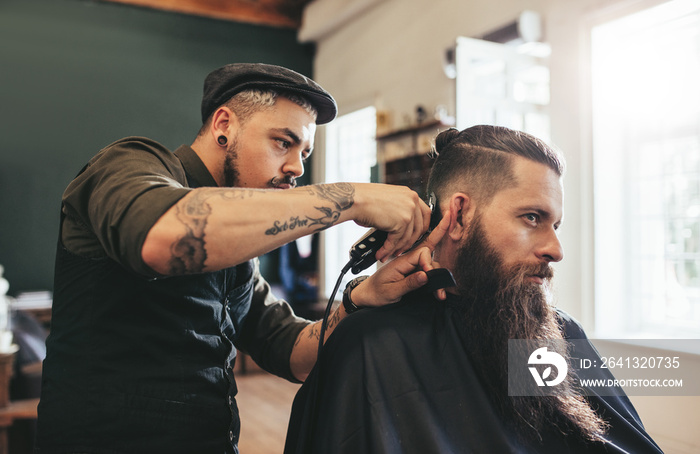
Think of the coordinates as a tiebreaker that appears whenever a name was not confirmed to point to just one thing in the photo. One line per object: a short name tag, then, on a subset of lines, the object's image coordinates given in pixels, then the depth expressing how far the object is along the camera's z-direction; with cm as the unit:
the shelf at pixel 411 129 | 490
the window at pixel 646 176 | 351
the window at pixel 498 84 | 387
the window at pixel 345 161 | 666
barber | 100
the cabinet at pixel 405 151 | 509
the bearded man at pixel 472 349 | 131
